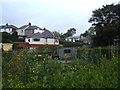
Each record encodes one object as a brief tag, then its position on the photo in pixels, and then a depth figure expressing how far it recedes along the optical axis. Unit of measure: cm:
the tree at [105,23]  2228
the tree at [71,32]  6805
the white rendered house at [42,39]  3473
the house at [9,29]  4861
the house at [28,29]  4444
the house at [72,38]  6151
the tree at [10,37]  2848
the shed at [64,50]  1680
